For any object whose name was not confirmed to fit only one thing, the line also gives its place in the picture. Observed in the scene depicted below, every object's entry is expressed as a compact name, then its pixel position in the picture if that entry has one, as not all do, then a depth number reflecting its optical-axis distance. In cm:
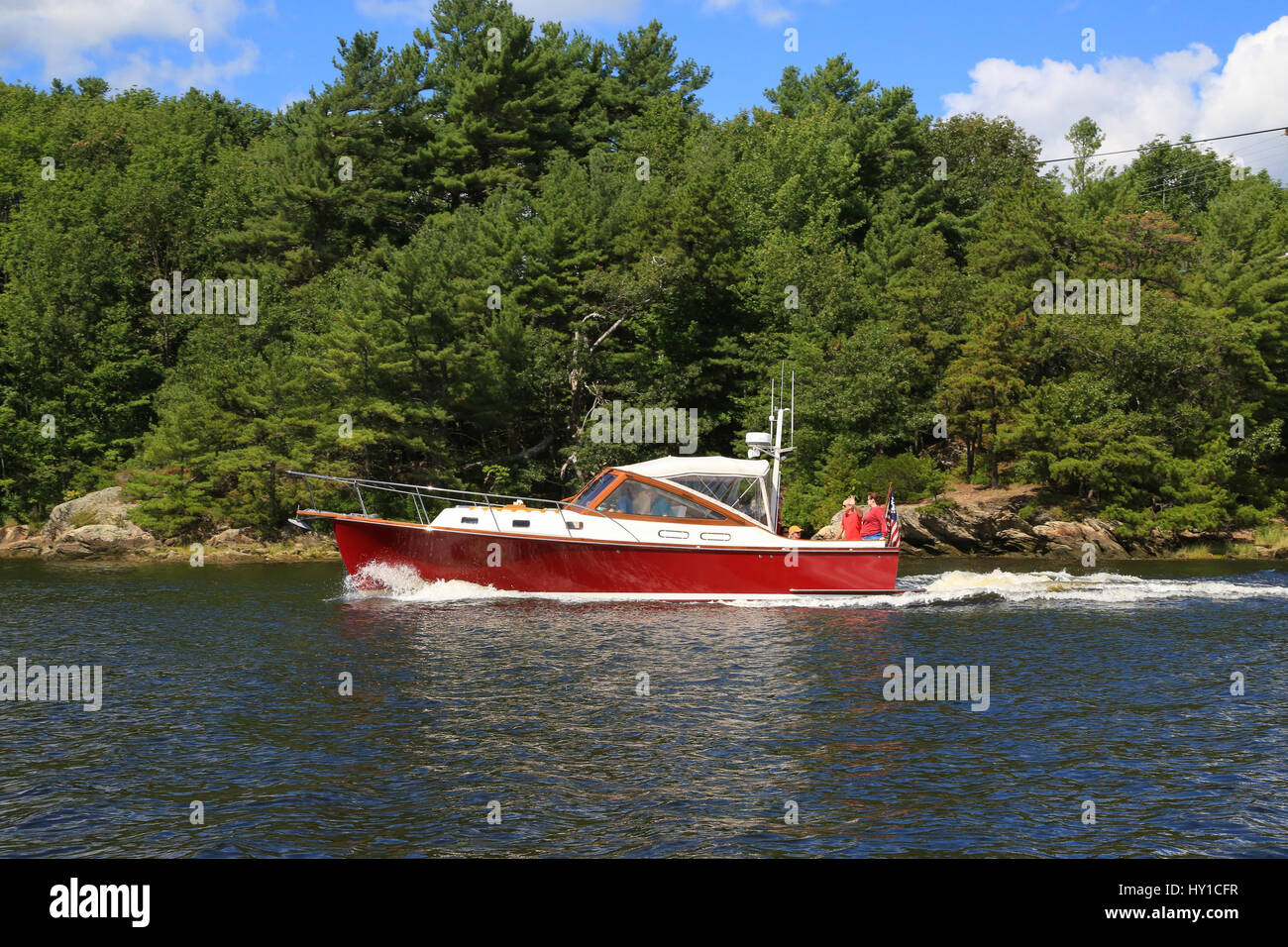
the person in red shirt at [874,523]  2672
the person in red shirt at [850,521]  2667
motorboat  2561
